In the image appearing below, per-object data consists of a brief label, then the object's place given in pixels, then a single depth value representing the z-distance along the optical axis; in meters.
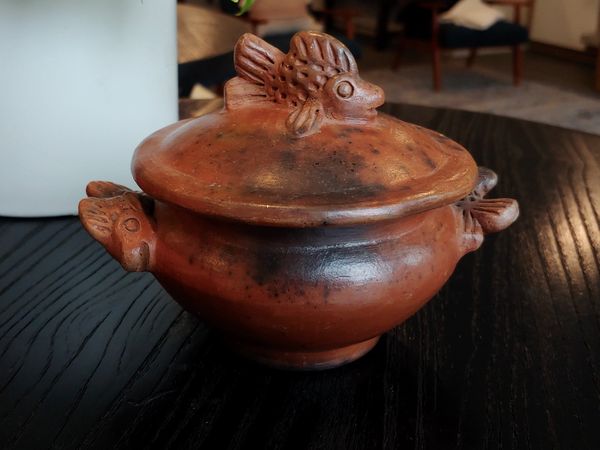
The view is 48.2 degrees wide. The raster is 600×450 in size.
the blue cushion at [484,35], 3.49
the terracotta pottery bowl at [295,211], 0.43
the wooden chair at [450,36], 3.49
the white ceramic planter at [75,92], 0.71
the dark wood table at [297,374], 0.46
